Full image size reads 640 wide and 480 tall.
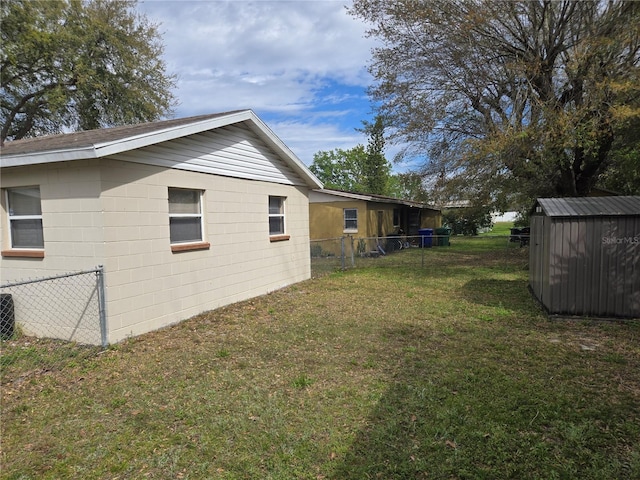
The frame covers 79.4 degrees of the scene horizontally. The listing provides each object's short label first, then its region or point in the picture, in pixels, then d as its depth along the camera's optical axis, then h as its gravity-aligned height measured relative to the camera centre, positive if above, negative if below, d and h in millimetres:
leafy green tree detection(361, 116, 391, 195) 44500 +6136
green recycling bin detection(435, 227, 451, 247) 23625 -1243
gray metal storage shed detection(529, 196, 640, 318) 6406 -755
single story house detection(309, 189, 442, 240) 18891 +319
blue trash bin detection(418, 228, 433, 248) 22912 -946
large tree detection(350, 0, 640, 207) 10156 +4133
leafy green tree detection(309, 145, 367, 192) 58406 +8188
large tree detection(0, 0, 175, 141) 16797 +7581
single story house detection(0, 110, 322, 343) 5543 +195
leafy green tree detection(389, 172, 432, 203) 15633 +1374
